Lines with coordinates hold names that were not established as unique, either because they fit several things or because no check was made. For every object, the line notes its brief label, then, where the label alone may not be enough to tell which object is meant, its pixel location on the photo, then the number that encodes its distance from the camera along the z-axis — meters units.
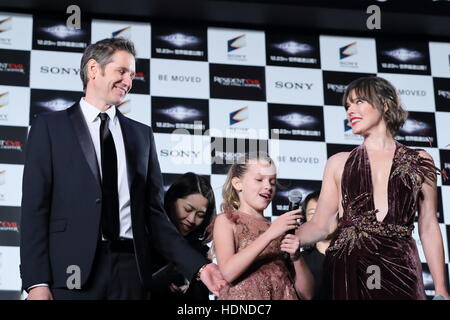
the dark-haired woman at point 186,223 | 3.22
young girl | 2.72
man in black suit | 2.48
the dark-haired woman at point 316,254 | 3.20
